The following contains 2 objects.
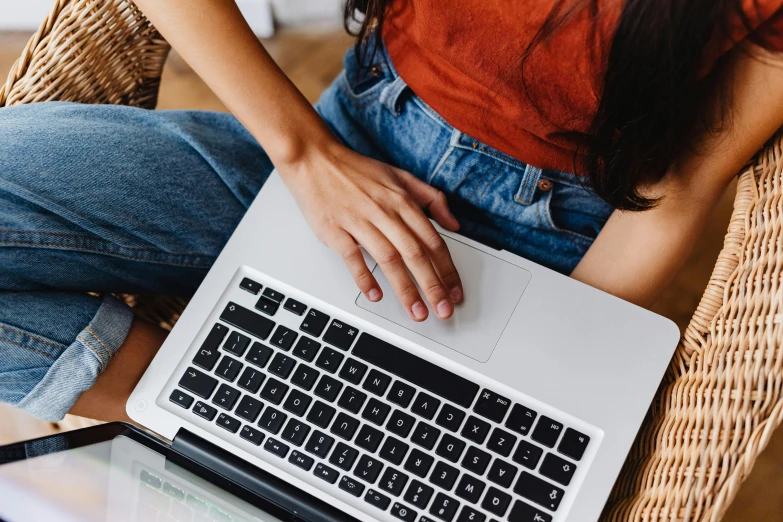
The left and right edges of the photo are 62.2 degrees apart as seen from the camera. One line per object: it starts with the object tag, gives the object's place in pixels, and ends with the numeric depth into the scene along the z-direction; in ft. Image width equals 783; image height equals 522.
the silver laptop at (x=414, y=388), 1.99
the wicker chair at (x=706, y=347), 1.72
